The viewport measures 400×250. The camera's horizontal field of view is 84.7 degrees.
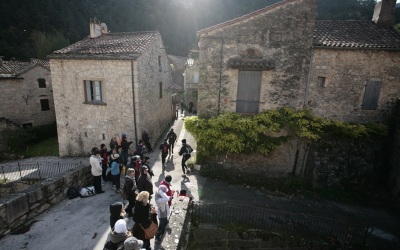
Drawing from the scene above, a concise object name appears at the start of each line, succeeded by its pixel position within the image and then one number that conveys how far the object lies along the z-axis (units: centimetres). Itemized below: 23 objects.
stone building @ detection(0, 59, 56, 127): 2114
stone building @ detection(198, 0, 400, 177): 1082
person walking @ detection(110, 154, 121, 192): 811
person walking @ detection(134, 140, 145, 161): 1098
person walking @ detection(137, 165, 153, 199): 655
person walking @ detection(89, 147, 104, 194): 774
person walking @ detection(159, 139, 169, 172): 1090
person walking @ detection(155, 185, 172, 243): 584
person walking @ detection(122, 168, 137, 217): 642
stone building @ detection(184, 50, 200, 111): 3238
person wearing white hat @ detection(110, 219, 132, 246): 425
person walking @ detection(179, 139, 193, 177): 1090
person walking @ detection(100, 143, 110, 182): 916
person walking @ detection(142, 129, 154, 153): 1331
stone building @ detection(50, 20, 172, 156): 1303
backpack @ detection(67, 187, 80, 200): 797
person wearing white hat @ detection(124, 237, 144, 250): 381
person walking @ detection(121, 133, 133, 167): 1050
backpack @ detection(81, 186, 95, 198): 809
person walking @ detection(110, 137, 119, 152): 964
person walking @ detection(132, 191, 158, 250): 494
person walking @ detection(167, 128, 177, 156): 1245
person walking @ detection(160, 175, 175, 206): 655
